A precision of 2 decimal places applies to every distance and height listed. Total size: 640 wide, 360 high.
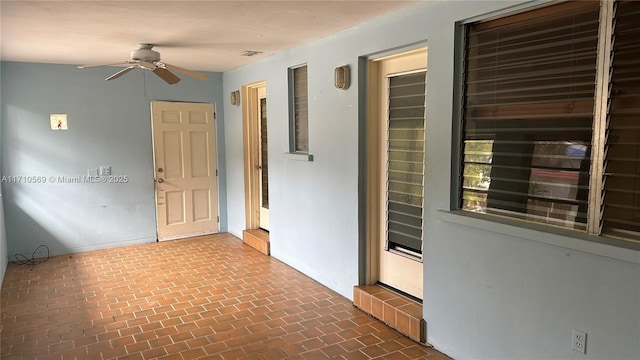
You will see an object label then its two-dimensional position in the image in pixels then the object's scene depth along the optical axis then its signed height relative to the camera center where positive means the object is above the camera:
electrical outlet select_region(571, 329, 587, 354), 2.10 -1.00
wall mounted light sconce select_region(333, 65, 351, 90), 3.59 +0.49
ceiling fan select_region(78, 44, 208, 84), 3.89 +0.67
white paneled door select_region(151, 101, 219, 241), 5.83 -0.44
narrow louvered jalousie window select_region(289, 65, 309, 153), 4.44 +0.27
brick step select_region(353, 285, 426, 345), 3.04 -1.29
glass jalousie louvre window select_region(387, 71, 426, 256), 3.22 -0.20
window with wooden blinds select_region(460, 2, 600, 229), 2.15 +0.12
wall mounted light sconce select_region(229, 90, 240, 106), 5.70 +0.52
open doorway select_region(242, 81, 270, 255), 5.59 -0.35
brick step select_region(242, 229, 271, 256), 5.21 -1.29
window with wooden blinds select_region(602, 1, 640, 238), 1.93 +0.03
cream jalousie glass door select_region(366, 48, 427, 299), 3.24 -0.26
